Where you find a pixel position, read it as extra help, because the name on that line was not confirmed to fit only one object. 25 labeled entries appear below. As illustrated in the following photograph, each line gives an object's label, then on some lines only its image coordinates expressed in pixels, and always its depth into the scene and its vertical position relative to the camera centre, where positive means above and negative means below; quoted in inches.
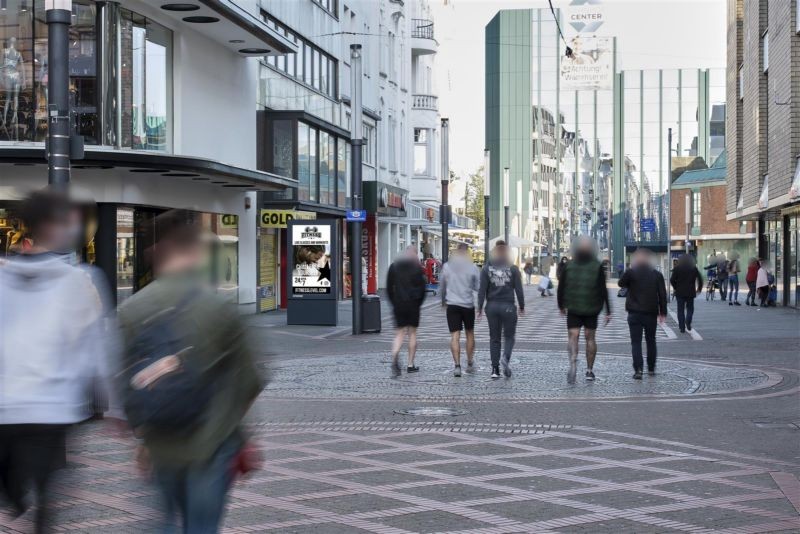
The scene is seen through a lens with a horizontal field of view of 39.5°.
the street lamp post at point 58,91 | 407.2 +58.8
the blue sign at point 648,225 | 2473.4 +55.1
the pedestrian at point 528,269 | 2459.4 -42.6
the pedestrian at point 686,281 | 911.7 -26.2
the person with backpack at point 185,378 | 159.0 -18.6
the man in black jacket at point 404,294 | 599.8 -23.7
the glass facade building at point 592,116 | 3718.0 +457.2
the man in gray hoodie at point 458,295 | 595.2 -24.2
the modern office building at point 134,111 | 811.4 +113.3
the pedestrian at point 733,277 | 1573.9 -39.8
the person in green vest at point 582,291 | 560.7 -20.7
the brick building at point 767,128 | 1219.9 +158.9
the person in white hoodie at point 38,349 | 176.9 -15.7
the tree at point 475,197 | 4023.1 +196.5
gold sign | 1207.6 +35.0
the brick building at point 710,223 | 2694.4 +65.8
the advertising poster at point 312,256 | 995.3 -5.2
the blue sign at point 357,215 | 938.8 +29.6
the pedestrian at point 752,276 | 1502.2 -35.9
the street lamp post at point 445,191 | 1508.4 +82.1
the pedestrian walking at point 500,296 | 593.3 -24.8
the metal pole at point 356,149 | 932.6 +84.7
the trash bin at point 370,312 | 940.6 -52.6
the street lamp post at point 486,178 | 1718.8 +111.2
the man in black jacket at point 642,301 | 585.0 -27.0
